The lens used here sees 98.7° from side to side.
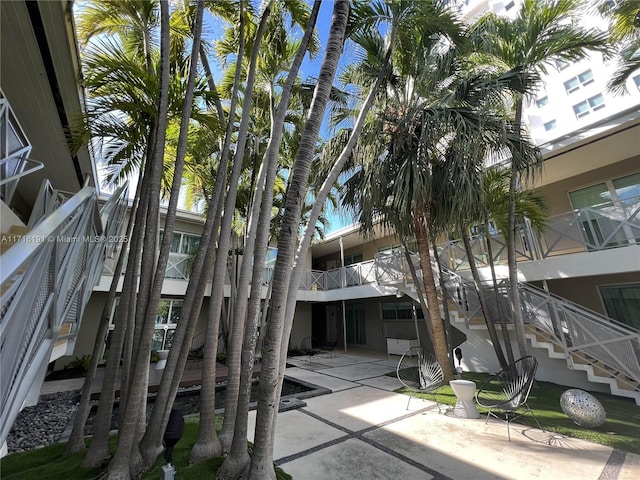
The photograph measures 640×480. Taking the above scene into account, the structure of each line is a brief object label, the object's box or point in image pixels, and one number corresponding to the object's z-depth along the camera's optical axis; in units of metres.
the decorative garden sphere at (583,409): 4.11
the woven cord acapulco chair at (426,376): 5.50
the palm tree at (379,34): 2.87
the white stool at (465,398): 4.79
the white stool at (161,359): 9.29
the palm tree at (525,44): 5.59
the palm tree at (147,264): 2.68
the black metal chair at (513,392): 4.26
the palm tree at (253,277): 2.71
